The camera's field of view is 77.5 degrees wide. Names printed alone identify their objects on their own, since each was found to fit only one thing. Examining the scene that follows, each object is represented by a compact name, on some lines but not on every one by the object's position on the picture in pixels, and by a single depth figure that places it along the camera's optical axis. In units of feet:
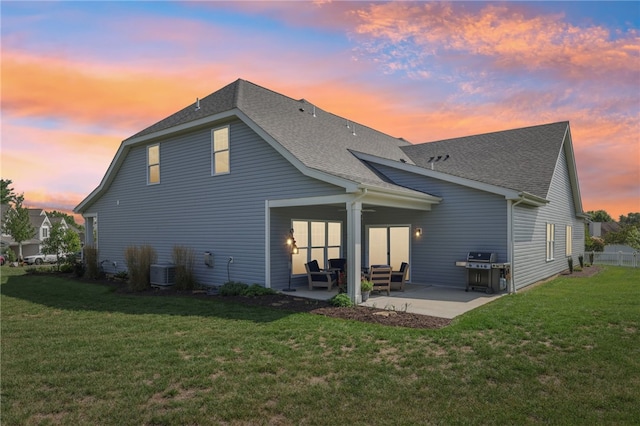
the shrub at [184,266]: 40.32
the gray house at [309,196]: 37.04
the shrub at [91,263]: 51.98
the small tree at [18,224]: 108.47
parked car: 110.83
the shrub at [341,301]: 30.05
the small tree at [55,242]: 82.76
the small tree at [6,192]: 160.04
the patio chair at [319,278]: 38.01
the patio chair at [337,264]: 42.70
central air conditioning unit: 42.09
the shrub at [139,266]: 41.42
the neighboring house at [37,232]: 138.42
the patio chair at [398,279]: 37.63
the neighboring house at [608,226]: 189.86
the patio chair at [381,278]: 35.42
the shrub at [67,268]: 60.15
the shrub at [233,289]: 35.76
